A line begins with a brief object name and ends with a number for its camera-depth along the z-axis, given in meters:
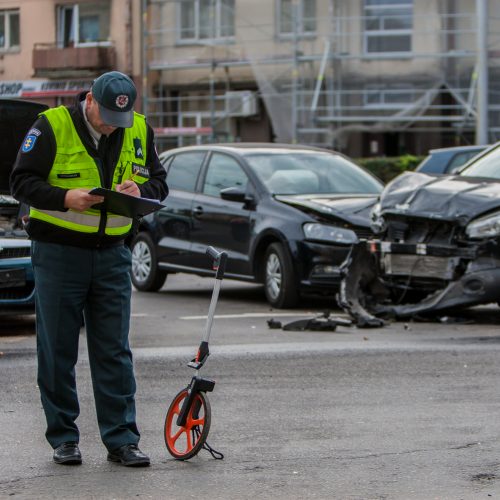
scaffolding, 33.41
